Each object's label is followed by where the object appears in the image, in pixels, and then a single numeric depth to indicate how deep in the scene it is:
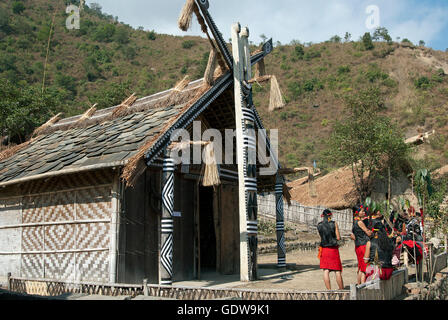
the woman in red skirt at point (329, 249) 7.94
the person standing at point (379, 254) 7.38
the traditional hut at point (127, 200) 9.46
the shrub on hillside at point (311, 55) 68.06
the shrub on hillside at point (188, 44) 76.19
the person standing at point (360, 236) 8.10
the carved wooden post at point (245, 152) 10.34
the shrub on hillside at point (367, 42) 66.44
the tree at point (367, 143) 24.42
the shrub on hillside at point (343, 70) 60.94
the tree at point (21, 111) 19.41
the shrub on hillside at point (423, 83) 54.53
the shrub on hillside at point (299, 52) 68.56
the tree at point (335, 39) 73.82
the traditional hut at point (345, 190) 25.38
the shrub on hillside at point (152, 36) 79.81
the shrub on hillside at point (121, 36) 73.88
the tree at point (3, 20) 64.44
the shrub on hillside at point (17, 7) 71.12
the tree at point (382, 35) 67.54
